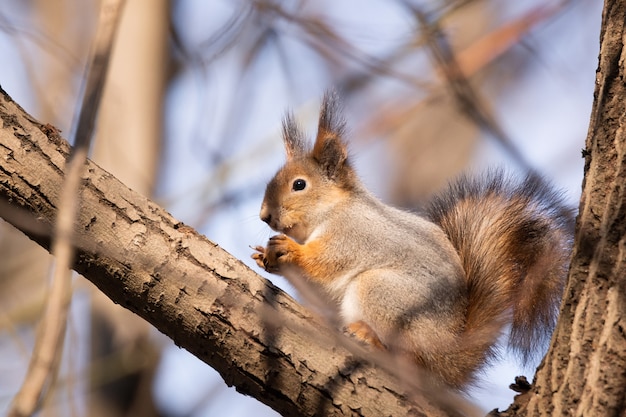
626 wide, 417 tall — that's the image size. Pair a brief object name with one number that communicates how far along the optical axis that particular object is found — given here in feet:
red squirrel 15.67
